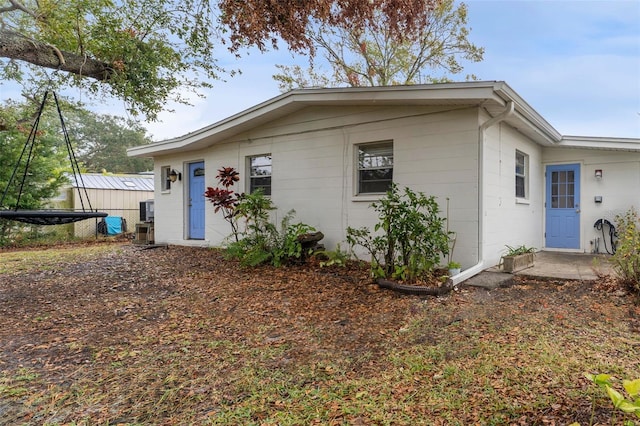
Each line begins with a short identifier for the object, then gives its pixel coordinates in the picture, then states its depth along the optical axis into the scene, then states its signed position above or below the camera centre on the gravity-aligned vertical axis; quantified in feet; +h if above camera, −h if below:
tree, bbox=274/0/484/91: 43.27 +19.70
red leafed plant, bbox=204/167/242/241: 21.97 +0.83
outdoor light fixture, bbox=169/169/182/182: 31.19 +2.85
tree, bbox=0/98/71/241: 34.47 +4.20
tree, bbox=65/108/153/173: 80.43 +15.59
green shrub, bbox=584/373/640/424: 3.84 -2.04
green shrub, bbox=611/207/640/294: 13.46 -1.94
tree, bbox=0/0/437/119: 19.17 +10.39
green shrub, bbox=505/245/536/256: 19.35 -2.35
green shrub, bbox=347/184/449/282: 15.71 -1.48
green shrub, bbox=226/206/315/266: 20.48 -2.17
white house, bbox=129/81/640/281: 17.87 +2.86
